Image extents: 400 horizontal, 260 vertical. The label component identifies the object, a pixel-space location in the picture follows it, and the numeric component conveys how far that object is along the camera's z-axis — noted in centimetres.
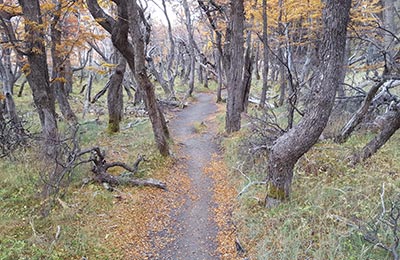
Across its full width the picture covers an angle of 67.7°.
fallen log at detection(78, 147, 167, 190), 635
